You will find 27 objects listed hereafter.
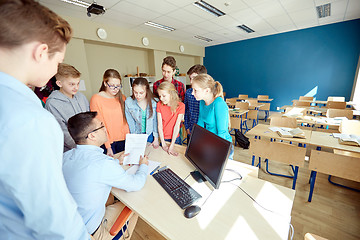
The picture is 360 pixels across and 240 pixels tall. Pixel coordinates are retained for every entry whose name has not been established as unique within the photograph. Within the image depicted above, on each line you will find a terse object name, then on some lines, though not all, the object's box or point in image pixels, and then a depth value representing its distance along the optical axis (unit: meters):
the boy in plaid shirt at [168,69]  2.06
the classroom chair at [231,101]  5.64
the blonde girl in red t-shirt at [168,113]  1.67
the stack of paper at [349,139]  1.97
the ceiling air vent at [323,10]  4.05
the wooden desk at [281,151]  1.88
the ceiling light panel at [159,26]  4.79
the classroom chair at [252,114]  4.57
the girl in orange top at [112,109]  1.68
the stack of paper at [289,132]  2.35
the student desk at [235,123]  3.67
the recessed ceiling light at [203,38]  6.49
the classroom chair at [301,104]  4.76
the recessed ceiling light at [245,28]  5.38
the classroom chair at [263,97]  6.54
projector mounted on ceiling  2.99
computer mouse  0.84
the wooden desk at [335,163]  1.60
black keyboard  0.95
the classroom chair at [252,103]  5.02
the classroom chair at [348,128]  2.32
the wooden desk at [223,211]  0.76
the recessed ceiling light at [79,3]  3.32
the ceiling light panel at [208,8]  3.64
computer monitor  0.95
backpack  3.46
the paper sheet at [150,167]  1.28
